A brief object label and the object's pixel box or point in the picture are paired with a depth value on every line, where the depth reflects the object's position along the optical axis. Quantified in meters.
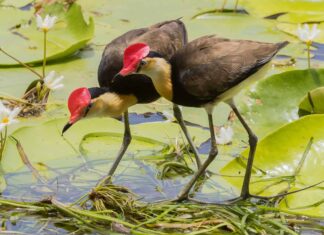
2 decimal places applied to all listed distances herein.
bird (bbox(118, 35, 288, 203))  8.13
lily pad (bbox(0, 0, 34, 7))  12.78
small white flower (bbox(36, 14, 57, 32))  10.31
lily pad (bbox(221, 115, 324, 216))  8.62
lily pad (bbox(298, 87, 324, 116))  9.35
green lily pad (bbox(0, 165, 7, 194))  8.62
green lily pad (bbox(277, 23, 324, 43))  11.74
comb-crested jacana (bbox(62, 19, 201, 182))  8.37
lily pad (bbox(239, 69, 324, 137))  9.70
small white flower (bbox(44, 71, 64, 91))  9.66
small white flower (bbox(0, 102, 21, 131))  8.55
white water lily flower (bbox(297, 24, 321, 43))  9.87
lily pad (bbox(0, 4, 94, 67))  11.16
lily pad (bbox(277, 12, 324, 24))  12.20
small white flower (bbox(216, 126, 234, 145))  9.35
